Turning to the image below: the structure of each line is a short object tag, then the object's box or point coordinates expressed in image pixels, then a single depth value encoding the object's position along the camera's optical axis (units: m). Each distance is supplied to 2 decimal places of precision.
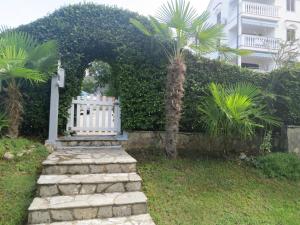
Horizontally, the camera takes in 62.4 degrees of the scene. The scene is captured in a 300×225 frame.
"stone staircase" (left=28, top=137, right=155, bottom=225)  3.07
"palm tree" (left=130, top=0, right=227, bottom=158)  4.86
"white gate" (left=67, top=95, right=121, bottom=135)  6.08
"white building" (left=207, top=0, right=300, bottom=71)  16.78
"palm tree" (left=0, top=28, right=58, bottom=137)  4.50
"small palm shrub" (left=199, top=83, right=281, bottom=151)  4.86
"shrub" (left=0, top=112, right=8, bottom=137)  4.89
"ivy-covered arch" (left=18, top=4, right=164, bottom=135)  5.59
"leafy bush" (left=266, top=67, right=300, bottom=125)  6.39
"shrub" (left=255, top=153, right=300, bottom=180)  4.97
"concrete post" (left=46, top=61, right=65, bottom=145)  5.37
